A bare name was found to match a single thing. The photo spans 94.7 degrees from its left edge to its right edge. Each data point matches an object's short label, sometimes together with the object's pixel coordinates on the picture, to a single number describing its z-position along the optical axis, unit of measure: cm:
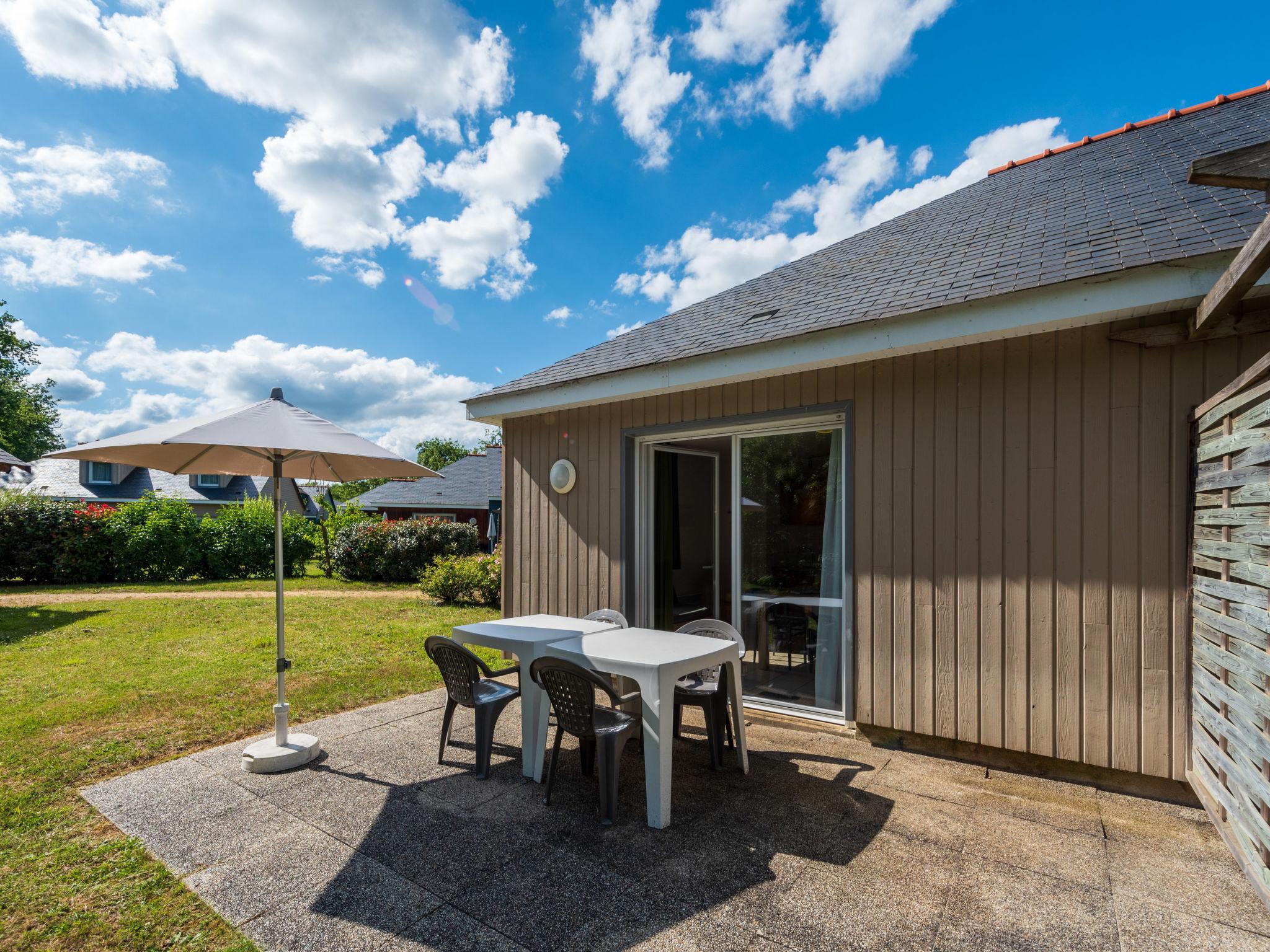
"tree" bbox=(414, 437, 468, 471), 6425
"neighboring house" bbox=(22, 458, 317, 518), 2378
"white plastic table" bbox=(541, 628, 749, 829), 295
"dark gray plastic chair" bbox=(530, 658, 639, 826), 297
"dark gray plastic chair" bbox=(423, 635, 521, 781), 358
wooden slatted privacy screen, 211
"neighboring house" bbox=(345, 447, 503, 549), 2638
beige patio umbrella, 340
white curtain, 436
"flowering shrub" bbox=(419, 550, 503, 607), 1111
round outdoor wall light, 584
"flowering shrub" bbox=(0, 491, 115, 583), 1236
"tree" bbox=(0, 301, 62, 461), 2941
